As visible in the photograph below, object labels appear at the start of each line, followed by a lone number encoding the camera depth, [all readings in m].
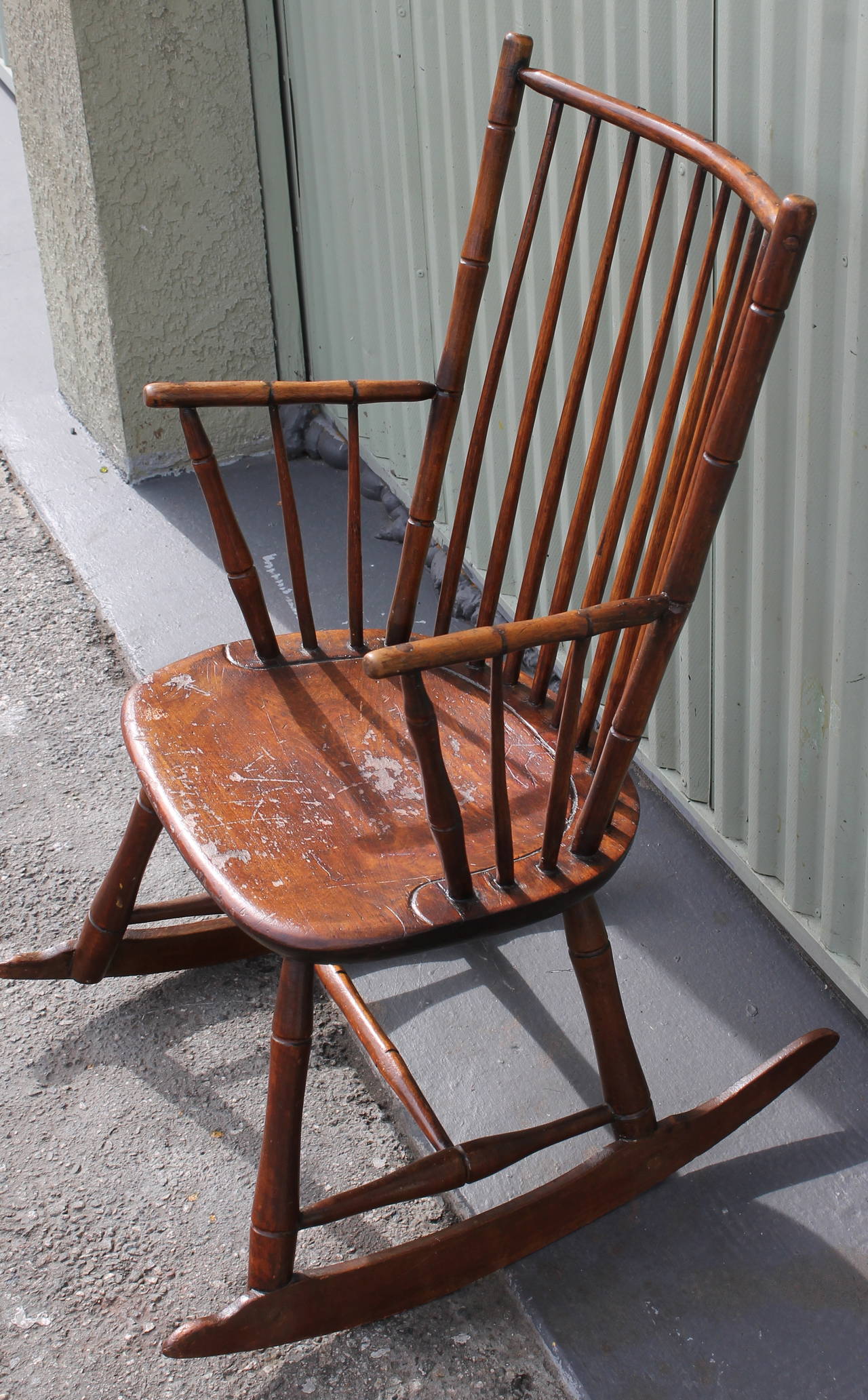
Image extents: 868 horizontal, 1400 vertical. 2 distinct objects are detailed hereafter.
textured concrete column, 2.61
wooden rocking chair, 1.10
